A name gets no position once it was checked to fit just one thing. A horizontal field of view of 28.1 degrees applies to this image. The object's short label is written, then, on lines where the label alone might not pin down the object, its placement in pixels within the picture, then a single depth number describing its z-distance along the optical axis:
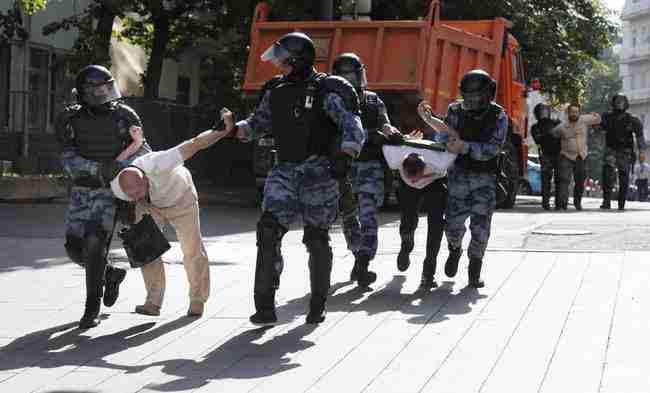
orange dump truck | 17.50
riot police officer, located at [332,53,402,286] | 8.98
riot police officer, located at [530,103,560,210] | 20.88
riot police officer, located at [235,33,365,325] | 7.44
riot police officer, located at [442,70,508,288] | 9.13
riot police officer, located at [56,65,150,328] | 7.63
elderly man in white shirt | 7.80
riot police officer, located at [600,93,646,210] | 20.09
